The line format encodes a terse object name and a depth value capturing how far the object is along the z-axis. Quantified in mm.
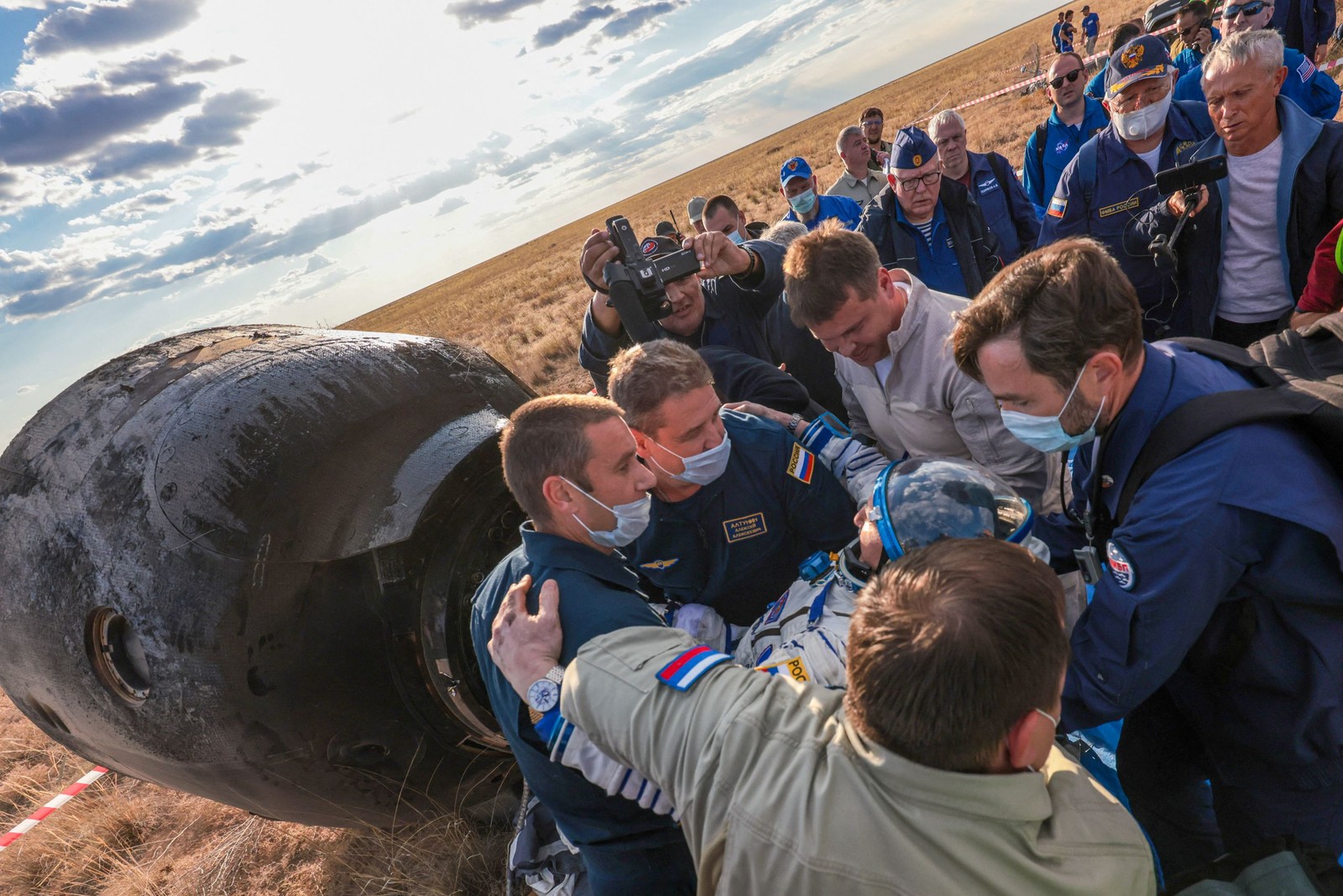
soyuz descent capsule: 2668
